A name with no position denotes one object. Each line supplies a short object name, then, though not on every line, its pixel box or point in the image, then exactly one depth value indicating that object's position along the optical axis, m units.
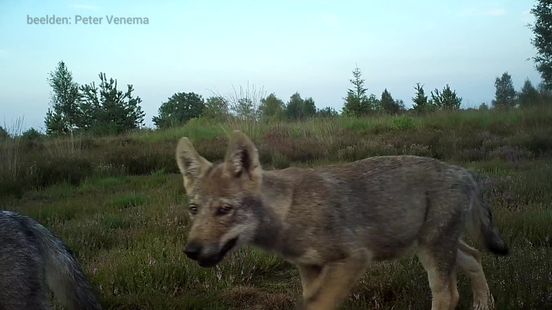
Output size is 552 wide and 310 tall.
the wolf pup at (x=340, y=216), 3.52
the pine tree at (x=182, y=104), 68.12
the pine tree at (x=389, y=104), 29.25
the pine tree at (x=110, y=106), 44.09
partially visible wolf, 3.05
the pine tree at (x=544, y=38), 34.00
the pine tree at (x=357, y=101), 31.36
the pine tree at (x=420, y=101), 27.49
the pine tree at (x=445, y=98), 28.10
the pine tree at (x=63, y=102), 42.75
